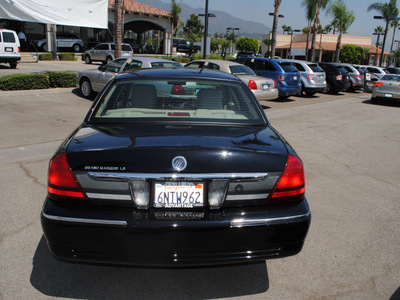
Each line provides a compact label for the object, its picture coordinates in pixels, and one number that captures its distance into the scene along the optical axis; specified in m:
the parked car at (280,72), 15.79
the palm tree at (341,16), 40.72
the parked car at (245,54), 36.24
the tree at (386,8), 44.97
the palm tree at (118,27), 16.06
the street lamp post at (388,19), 35.60
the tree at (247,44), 72.59
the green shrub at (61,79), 13.83
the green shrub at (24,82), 12.39
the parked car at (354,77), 22.31
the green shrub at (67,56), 28.98
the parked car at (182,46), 47.23
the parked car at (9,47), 19.72
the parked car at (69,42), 33.31
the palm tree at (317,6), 38.22
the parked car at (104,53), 26.49
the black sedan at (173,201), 2.47
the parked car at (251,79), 13.30
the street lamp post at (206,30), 21.73
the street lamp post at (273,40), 27.54
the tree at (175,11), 43.10
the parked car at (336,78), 20.69
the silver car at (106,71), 11.91
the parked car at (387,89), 17.31
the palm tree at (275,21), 27.56
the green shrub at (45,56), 27.93
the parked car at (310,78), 18.25
